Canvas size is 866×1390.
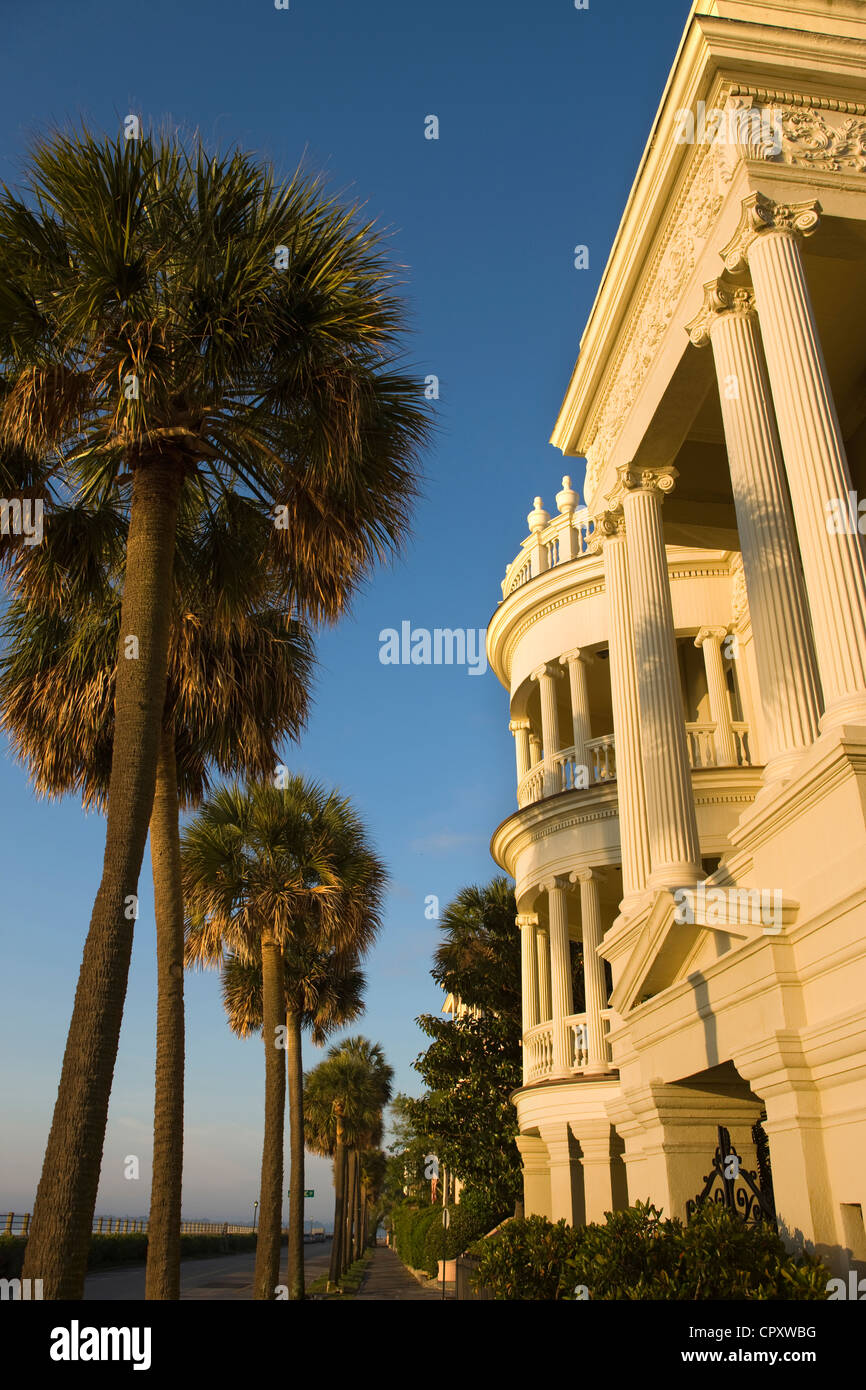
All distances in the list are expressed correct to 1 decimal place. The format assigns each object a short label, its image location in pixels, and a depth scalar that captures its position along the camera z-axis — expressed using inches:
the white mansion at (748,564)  268.1
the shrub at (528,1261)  313.3
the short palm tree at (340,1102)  2011.6
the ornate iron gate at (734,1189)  307.7
